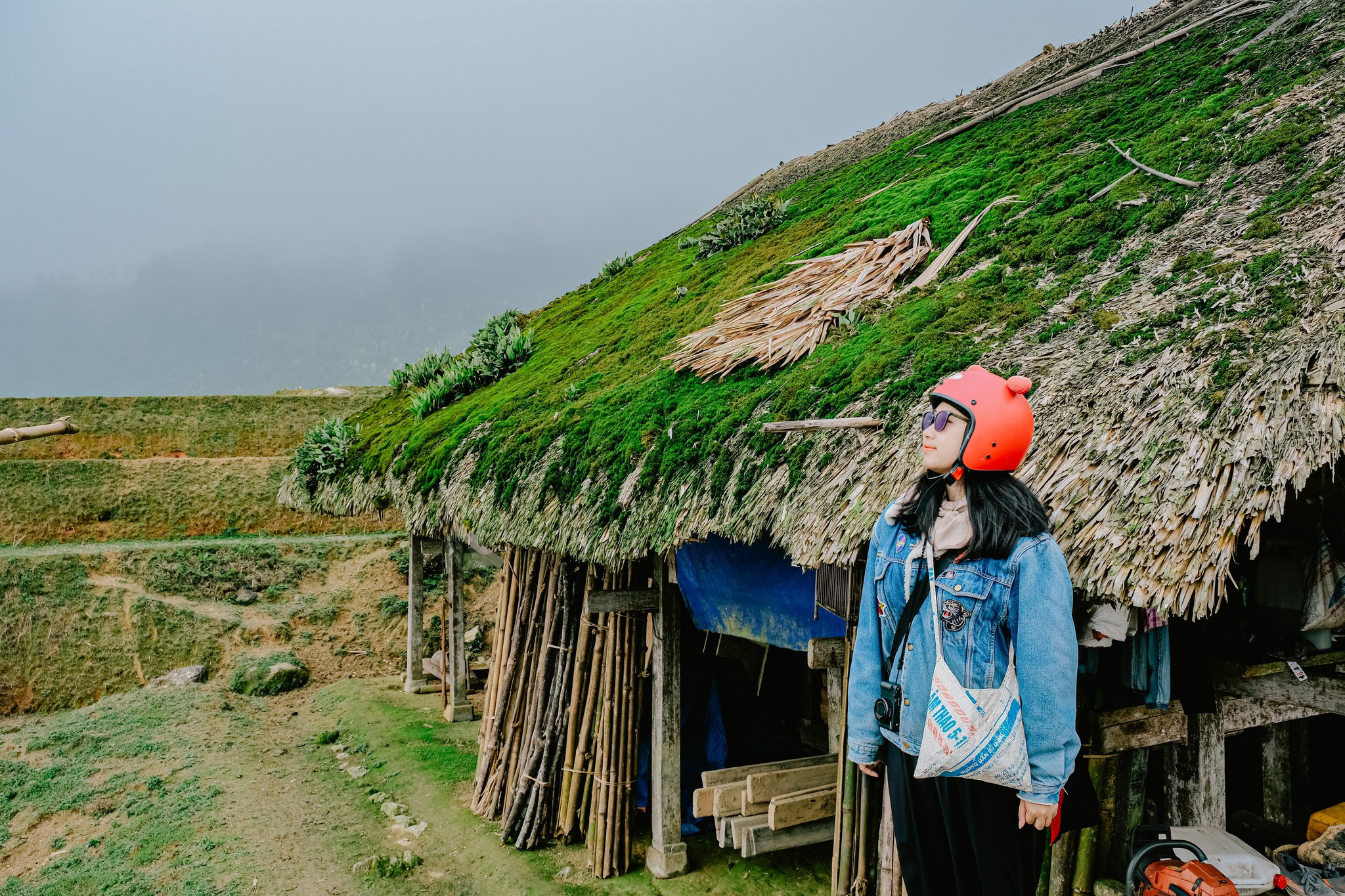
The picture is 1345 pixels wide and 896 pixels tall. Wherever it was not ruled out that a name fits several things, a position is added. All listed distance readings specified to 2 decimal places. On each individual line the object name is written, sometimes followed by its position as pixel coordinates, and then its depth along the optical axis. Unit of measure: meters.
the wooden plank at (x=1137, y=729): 2.84
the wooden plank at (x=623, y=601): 4.98
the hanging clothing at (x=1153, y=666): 2.80
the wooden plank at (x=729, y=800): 4.34
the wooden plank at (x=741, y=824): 4.29
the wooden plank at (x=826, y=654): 3.54
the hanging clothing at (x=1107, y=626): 2.52
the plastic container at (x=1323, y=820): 2.95
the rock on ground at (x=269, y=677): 11.28
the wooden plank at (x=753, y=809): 4.36
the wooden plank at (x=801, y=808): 4.25
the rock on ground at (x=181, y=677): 12.05
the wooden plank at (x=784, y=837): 4.26
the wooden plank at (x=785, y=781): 4.36
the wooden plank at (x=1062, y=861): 2.87
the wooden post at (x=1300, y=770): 3.88
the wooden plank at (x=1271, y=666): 2.98
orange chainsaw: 2.47
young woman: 1.95
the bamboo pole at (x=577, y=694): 5.47
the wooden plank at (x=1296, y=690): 2.92
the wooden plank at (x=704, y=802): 4.36
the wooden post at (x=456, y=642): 9.17
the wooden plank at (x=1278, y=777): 3.70
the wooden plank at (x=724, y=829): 4.37
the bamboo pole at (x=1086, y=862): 2.89
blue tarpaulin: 4.26
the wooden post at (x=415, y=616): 10.25
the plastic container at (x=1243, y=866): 2.71
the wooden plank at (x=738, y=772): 4.50
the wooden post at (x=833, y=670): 3.55
